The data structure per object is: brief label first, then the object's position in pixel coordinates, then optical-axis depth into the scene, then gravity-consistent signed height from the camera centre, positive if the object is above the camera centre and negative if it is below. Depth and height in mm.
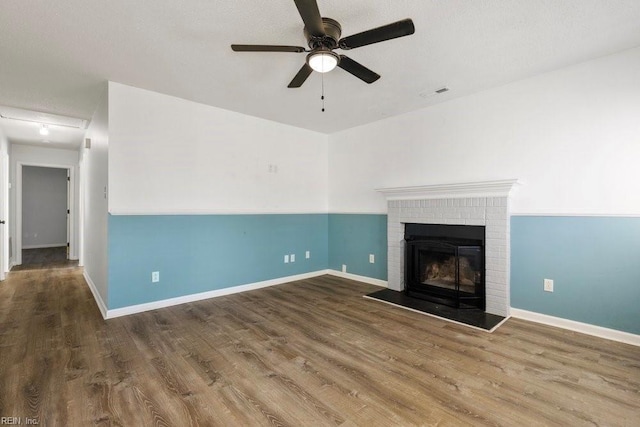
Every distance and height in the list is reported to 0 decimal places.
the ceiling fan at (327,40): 1703 +1111
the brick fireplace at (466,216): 3133 -52
